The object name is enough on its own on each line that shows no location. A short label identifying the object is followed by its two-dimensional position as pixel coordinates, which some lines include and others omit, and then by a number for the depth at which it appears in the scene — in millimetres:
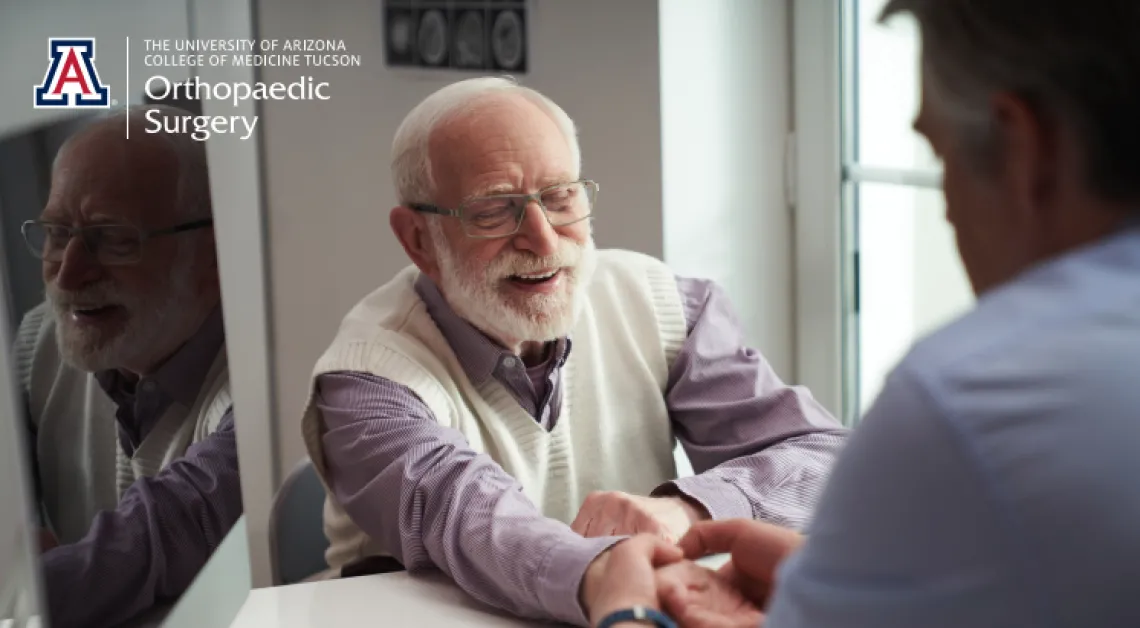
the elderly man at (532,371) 1518
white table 1241
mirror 852
